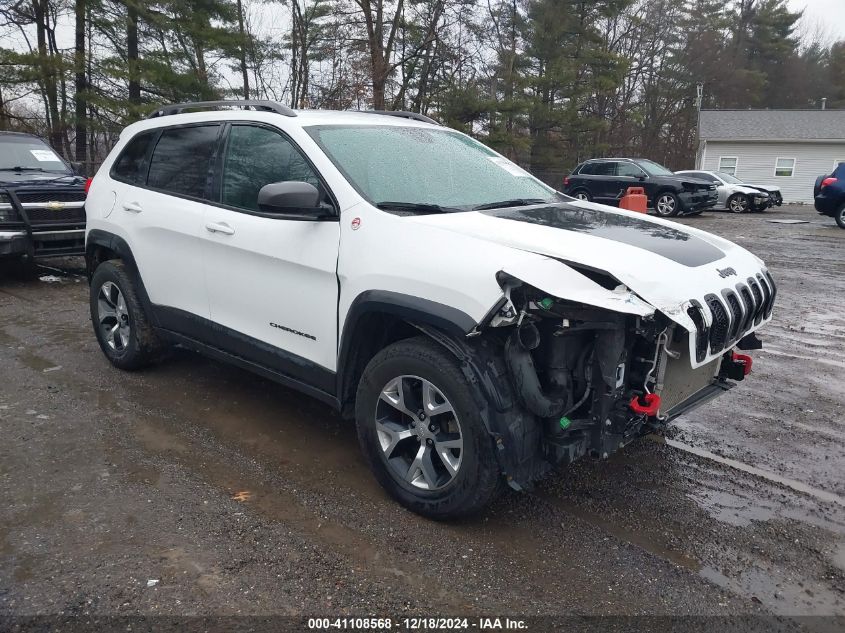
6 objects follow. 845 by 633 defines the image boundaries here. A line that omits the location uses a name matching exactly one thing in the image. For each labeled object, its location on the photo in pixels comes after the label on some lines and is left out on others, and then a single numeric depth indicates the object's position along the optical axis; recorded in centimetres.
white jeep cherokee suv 280
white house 3253
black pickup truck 809
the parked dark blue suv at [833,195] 1762
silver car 2305
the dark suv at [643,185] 2000
